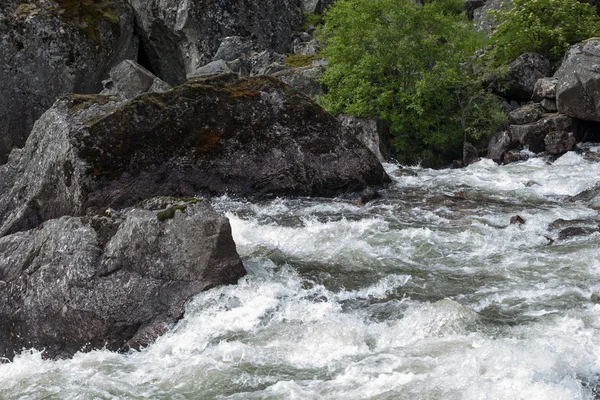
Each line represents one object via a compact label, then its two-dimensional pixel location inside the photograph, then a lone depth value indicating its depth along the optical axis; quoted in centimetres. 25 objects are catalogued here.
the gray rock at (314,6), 4144
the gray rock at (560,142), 2266
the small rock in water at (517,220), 1459
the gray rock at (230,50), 3456
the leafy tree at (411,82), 2383
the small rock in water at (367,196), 1734
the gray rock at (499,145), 2312
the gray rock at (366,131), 2344
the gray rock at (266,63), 3147
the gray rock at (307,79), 2736
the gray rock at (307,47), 3697
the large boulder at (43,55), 2612
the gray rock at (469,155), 2330
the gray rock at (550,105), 2433
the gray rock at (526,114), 2398
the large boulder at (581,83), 2238
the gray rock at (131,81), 2523
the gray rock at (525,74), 2631
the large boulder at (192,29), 3584
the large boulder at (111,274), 977
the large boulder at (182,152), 1593
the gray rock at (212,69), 3027
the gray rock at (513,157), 2253
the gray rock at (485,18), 3588
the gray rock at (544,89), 2448
